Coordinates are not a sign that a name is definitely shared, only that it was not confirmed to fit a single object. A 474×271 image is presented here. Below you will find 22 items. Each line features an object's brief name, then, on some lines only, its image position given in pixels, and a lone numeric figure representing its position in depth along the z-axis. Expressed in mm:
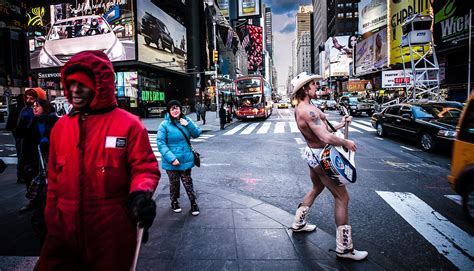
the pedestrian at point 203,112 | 23666
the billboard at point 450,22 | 23484
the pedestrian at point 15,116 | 7047
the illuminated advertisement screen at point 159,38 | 36000
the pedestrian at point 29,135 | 4664
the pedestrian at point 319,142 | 3417
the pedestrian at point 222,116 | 20984
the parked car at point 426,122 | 9898
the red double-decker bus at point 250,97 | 28484
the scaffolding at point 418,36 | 22141
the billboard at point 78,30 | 34625
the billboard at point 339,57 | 89938
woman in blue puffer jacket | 4879
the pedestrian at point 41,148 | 2900
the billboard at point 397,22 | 36469
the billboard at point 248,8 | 82125
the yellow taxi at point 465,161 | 4414
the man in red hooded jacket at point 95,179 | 1938
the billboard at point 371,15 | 50344
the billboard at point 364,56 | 52306
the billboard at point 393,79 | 32525
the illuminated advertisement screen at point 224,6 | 88238
